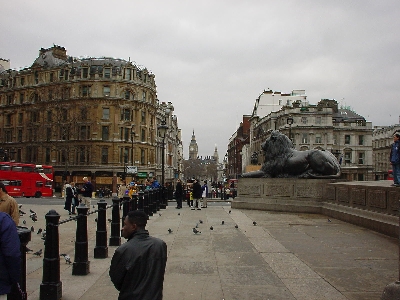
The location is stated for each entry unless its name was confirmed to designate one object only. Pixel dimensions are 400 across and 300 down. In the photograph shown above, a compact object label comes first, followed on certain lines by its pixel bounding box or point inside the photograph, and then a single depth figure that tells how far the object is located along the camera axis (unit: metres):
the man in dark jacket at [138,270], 3.46
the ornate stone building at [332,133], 69.56
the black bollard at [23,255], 4.21
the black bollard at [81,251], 6.98
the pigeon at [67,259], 7.52
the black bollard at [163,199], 22.02
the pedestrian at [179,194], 21.16
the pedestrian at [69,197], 17.97
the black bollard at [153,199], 18.04
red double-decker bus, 35.88
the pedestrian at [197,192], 20.98
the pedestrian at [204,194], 21.89
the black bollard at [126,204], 11.02
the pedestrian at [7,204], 6.40
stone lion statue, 16.91
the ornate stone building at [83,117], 59.19
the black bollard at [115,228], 9.66
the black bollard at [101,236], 8.34
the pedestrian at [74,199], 18.51
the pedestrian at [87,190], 20.72
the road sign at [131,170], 58.16
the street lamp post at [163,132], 22.36
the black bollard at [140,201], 13.62
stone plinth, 10.82
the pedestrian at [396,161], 10.82
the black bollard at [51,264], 5.59
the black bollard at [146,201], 15.68
